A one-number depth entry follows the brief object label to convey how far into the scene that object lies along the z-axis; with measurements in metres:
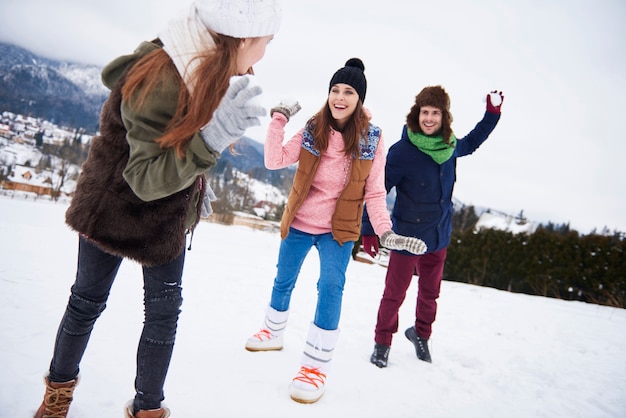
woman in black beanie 2.08
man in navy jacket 2.70
